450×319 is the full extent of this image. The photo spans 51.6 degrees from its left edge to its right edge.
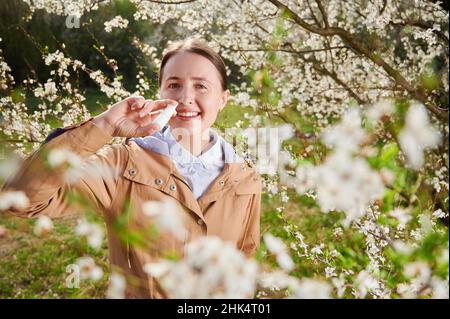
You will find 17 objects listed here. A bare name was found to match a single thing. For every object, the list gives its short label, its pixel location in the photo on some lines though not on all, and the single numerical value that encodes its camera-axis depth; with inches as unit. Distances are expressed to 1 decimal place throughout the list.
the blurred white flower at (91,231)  41.4
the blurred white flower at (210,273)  33.3
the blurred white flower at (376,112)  32.7
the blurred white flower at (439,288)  34.1
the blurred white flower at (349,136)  30.3
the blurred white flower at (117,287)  44.7
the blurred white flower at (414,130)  29.4
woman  43.3
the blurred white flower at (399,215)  37.1
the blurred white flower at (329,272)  74.8
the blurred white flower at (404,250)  30.2
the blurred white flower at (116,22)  118.6
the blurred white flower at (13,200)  38.5
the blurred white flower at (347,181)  29.1
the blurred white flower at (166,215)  32.4
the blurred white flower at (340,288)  49.3
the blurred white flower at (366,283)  40.5
